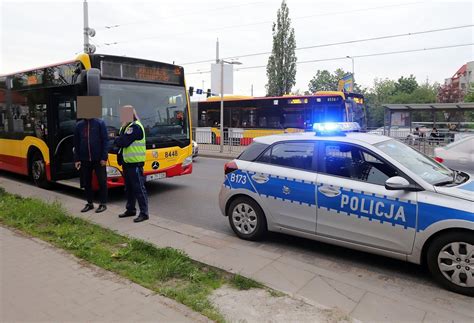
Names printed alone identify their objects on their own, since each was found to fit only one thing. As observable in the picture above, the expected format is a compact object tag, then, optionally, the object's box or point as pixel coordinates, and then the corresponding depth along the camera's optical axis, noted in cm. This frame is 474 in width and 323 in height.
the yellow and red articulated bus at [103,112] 730
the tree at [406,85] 7056
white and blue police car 384
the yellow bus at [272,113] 1809
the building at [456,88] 5624
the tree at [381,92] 7219
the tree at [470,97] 4125
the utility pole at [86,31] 1977
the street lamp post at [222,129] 1931
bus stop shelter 1744
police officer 593
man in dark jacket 639
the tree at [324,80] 8744
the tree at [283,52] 4044
